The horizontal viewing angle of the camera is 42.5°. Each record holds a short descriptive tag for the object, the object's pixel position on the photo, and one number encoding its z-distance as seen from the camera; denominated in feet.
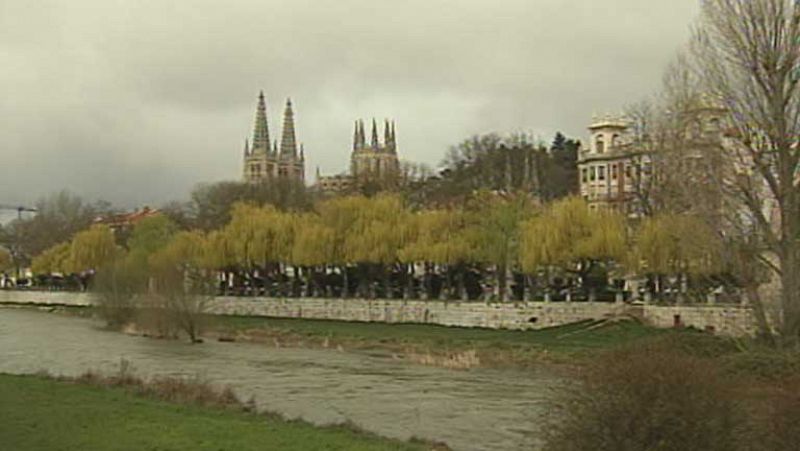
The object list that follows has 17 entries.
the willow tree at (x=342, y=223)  212.64
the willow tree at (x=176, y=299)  171.53
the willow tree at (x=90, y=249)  293.64
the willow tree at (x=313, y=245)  214.07
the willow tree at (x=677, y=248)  107.76
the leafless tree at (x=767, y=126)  102.12
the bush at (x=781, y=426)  42.29
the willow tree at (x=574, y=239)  169.68
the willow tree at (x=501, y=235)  185.68
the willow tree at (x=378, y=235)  203.21
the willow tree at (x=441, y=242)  193.26
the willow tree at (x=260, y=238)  226.79
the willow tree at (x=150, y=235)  258.57
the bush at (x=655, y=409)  40.73
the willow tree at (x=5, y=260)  411.13
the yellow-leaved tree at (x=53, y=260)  318.65
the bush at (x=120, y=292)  200.03
